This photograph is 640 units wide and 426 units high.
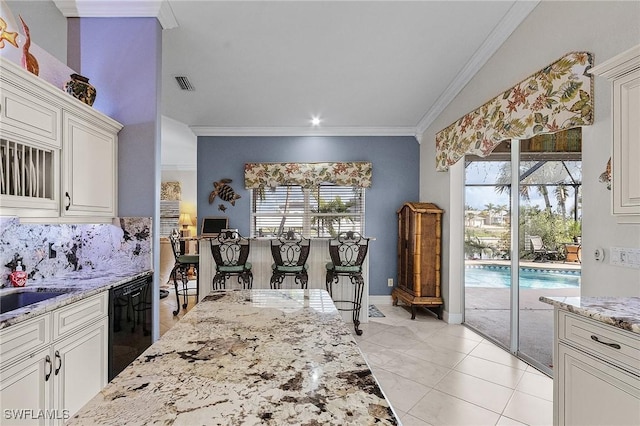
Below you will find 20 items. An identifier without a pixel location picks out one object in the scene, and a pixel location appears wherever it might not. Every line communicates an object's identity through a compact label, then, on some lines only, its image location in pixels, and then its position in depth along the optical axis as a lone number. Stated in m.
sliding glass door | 2.46
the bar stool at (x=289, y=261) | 3.70
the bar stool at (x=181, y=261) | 4.42
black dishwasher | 1.99
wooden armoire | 4.15
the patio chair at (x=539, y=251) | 2.72
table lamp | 8.70
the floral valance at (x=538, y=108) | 1.90
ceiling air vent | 3.40
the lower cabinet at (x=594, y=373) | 1.15
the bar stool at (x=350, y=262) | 3.70
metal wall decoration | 5.27
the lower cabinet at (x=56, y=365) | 1.34
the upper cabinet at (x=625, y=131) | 1.36
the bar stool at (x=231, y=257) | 3.70
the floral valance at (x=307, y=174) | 5.18
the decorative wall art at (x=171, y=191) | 8.84
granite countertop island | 0.60
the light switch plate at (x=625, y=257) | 1.59
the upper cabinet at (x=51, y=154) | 1.59
